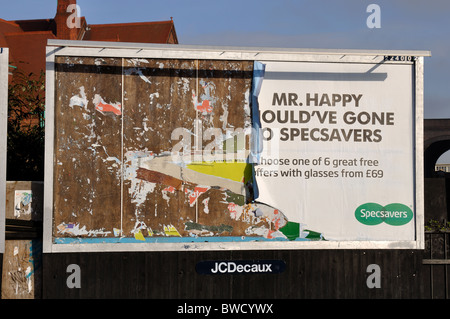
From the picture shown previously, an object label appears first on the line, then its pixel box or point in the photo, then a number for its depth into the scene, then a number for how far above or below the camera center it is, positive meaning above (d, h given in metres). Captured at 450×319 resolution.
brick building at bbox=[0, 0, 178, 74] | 31.91 +11.15
